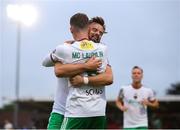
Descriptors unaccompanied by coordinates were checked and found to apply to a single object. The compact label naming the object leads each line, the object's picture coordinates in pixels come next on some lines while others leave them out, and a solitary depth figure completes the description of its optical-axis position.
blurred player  10.98
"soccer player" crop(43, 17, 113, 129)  5.42
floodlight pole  34.83
